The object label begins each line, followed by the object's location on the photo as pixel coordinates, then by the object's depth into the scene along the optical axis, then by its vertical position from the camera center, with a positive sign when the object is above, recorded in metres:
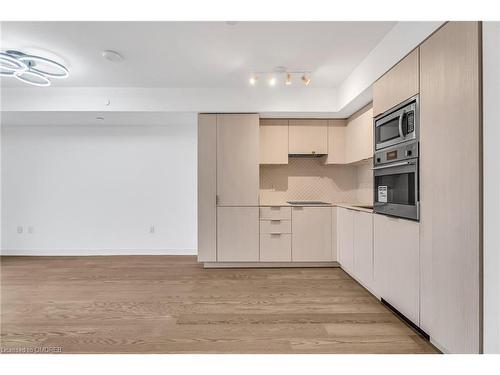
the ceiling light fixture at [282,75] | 3.06 +1.42
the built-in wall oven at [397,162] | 1.92 +0.22
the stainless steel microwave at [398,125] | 1.92 +0.54
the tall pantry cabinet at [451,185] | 1.39 +0.02
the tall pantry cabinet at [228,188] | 3.61 +0.00
